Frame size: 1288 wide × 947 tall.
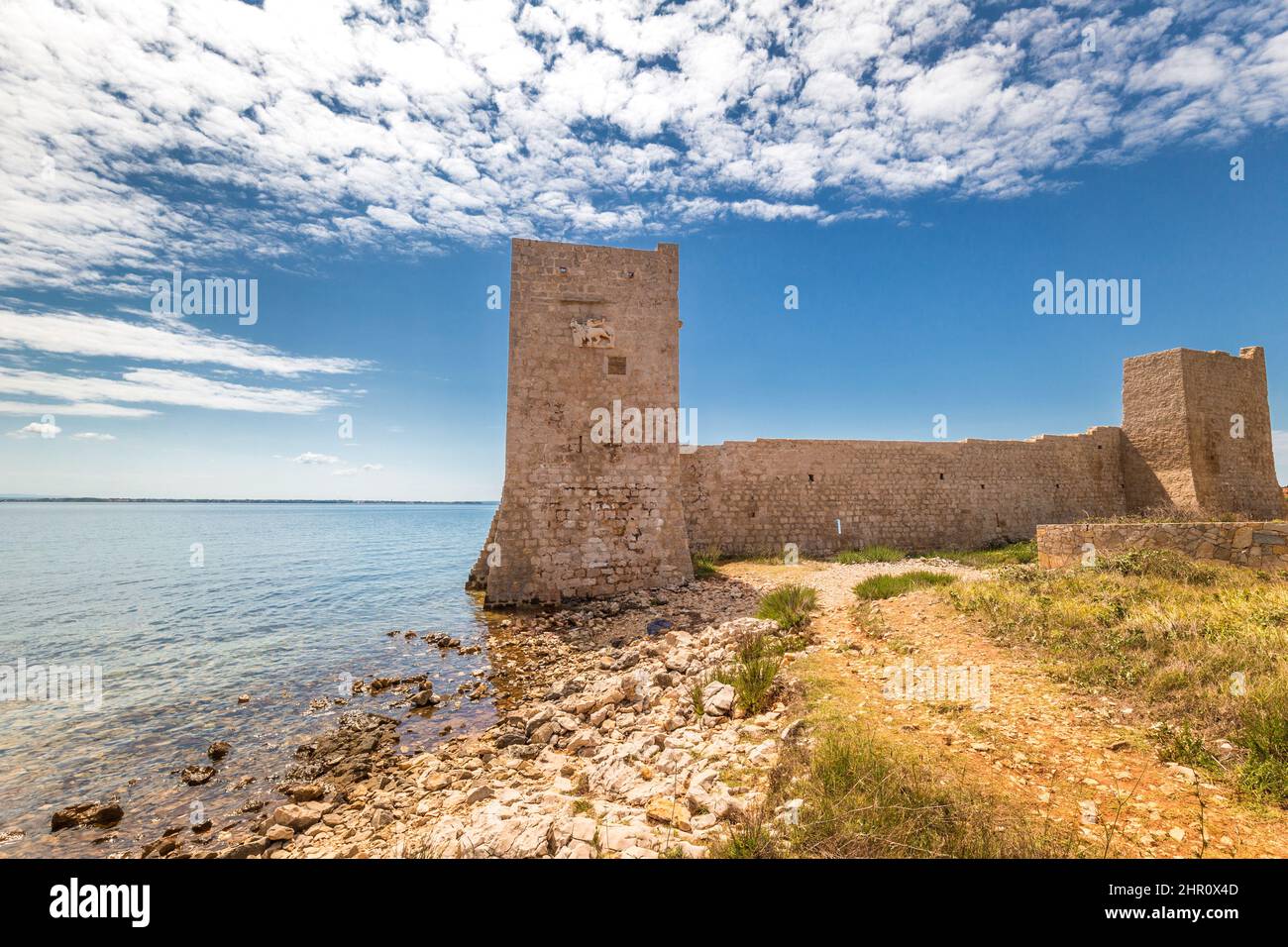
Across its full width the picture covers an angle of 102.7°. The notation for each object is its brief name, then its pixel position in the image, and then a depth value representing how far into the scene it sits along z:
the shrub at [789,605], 7.77
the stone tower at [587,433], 11.57
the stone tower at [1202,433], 15.62
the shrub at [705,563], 13.41
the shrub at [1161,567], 7.04
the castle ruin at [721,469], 11.73
